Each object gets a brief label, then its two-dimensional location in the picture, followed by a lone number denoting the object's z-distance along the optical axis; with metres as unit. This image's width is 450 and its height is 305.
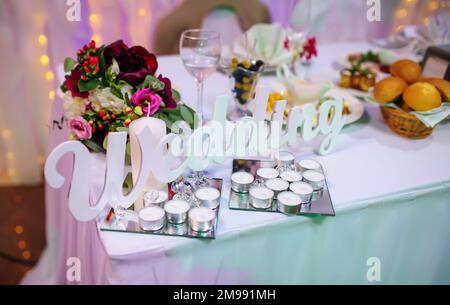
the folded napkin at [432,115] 1.07
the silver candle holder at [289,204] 0.83
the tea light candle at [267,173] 0.91
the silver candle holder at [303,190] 0.86
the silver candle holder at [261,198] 0.84
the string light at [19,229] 2.03
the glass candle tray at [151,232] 0.77
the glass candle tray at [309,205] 0.84
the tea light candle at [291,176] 0.91
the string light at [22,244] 1.94
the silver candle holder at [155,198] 0.81
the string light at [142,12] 2.20
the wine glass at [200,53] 1.09
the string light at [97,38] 2.19
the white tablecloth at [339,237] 0.77
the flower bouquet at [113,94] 0.92
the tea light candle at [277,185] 0.88
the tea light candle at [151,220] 0.77
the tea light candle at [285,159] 0.97
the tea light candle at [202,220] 0.78
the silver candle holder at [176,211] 0.79
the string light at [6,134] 2.20
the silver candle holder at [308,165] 0.96
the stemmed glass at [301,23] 1.45
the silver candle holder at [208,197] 0.83
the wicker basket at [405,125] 1.11
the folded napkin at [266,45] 1.45
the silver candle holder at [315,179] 0.91
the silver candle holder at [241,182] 0.89
